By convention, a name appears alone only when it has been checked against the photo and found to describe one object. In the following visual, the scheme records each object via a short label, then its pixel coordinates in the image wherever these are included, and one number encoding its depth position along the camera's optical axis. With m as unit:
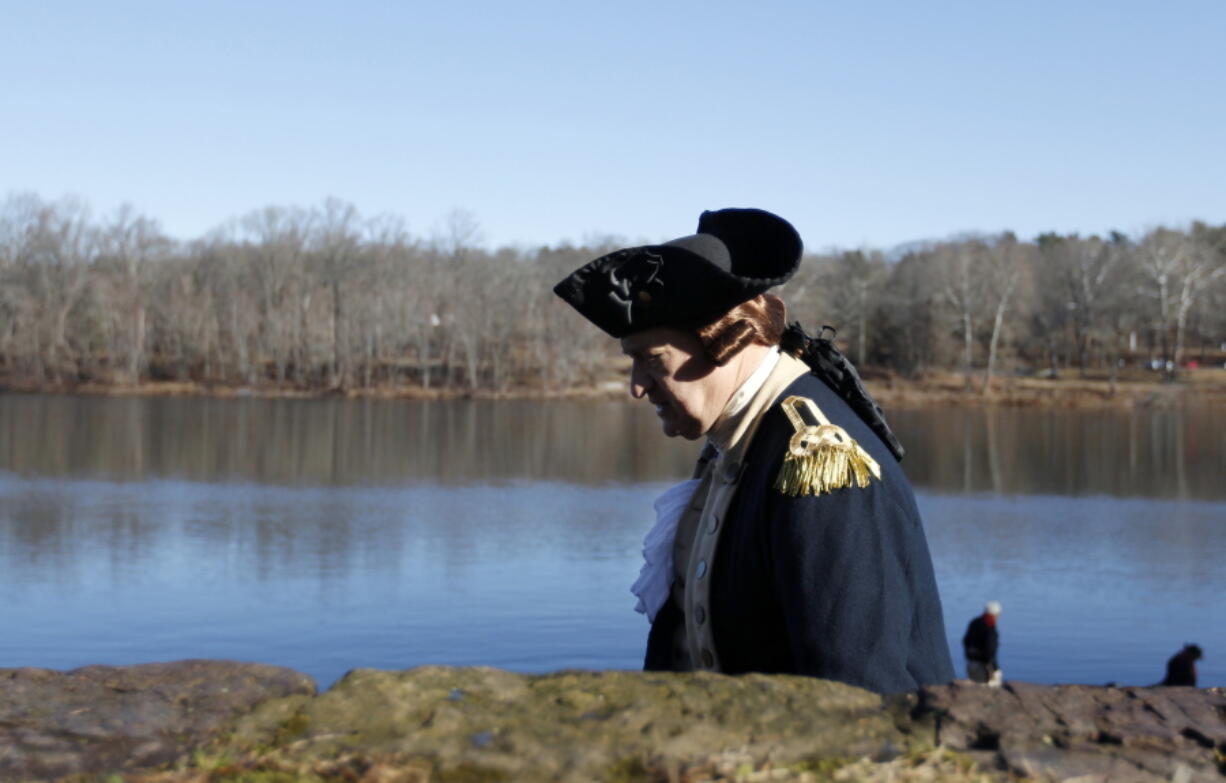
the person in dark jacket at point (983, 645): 13.97
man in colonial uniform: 2.44
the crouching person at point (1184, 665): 12.79
